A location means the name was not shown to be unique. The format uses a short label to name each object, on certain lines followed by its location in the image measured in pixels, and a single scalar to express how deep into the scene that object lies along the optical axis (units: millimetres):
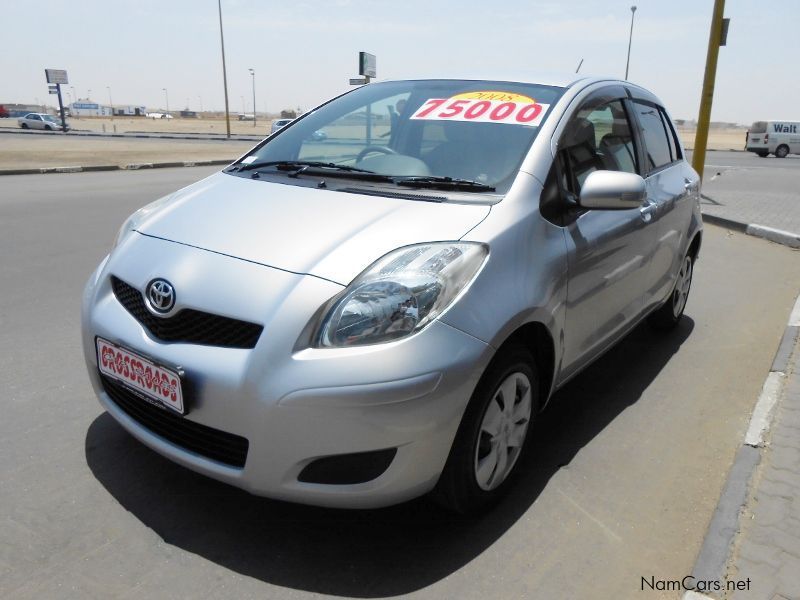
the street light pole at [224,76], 45025
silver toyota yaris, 2107
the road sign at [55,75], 51781
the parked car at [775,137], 32281
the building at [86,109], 138025
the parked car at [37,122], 50719
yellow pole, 10859
